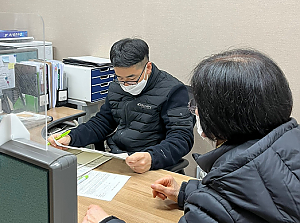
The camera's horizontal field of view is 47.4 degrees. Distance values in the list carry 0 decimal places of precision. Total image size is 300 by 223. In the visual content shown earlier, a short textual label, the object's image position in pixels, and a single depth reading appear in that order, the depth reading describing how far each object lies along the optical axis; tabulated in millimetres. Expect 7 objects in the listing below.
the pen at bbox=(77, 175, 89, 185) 1488
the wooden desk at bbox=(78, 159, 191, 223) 1229
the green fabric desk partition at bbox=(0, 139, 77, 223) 679
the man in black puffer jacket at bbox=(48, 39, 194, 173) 1887
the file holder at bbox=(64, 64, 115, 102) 2613
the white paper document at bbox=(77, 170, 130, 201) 1371
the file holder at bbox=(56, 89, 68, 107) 2661
